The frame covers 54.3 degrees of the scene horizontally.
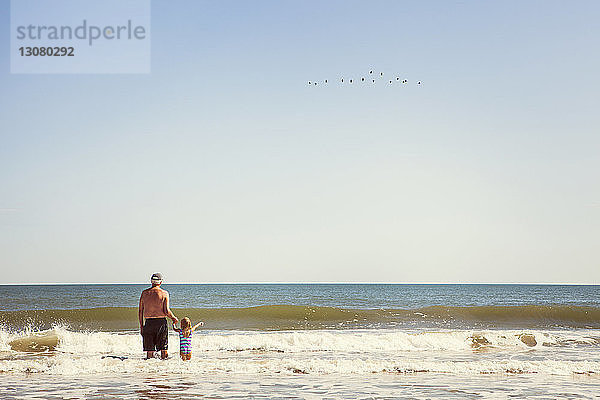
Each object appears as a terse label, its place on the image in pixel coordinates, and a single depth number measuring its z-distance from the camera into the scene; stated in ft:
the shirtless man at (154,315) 42.04
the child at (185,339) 42.14
